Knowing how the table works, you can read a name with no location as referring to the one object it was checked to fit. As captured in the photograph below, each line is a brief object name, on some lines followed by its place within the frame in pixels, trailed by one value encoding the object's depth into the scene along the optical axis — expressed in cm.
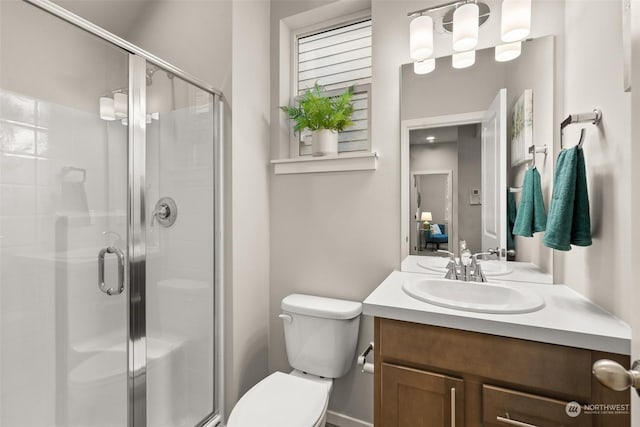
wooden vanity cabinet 84
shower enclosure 107
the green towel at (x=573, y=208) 103
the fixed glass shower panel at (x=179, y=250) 138
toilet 127
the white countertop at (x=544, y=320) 82
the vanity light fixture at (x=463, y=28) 130
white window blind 180
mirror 134
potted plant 165
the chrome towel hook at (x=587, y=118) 101
